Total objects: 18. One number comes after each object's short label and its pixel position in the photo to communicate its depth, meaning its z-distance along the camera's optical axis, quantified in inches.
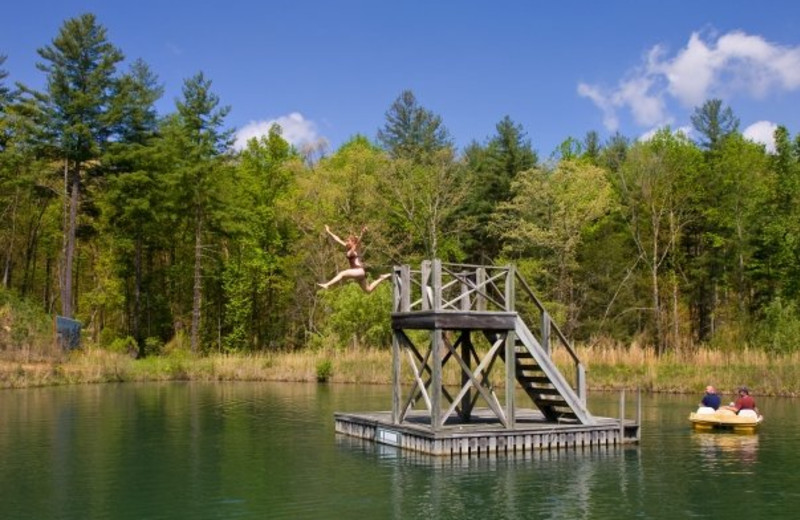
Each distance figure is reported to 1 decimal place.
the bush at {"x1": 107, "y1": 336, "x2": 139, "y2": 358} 2258.9
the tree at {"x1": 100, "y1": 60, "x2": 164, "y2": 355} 2353.6
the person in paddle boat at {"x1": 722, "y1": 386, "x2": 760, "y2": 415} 1093.8
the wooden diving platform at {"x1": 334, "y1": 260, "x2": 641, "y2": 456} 883.4
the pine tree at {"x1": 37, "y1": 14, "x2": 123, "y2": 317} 2255.2
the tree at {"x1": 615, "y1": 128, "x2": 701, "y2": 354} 2369.6
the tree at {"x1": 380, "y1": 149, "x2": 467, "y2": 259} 2432.3
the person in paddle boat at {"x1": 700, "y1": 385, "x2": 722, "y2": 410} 1120.2
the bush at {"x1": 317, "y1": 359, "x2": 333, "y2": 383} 1966.0
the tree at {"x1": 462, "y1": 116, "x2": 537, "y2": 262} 2662.4
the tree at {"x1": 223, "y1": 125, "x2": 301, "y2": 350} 2701.8
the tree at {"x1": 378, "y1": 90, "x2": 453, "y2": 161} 2817.4
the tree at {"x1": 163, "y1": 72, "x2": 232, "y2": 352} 2443.4
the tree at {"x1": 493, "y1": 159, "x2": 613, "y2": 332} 2346.2
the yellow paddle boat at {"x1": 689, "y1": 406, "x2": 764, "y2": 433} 1076.5
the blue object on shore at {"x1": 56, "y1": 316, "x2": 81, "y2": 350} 2036.8
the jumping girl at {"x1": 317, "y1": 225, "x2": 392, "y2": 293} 896.3
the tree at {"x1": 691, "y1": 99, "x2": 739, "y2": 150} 2625.5
